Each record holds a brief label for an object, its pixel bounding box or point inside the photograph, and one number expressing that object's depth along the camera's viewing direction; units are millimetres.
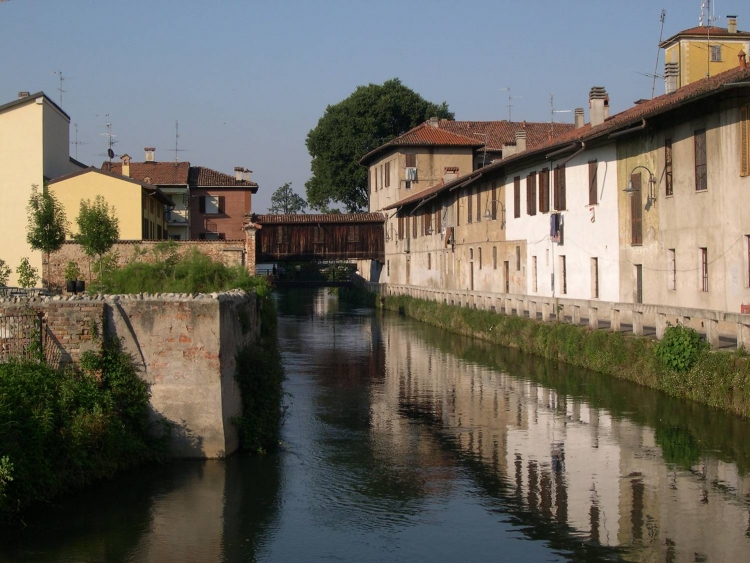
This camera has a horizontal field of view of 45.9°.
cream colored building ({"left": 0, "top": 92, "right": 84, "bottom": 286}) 39812
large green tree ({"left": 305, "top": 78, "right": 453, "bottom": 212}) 72062
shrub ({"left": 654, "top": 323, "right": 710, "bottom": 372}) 16828
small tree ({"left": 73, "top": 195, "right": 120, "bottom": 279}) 34594
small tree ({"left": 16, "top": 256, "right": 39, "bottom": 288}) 31375
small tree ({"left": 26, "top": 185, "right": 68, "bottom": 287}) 33938
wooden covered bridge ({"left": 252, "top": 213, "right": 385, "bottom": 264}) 55531
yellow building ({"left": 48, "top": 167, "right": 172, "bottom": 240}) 41156
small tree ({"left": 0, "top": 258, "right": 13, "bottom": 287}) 31169
